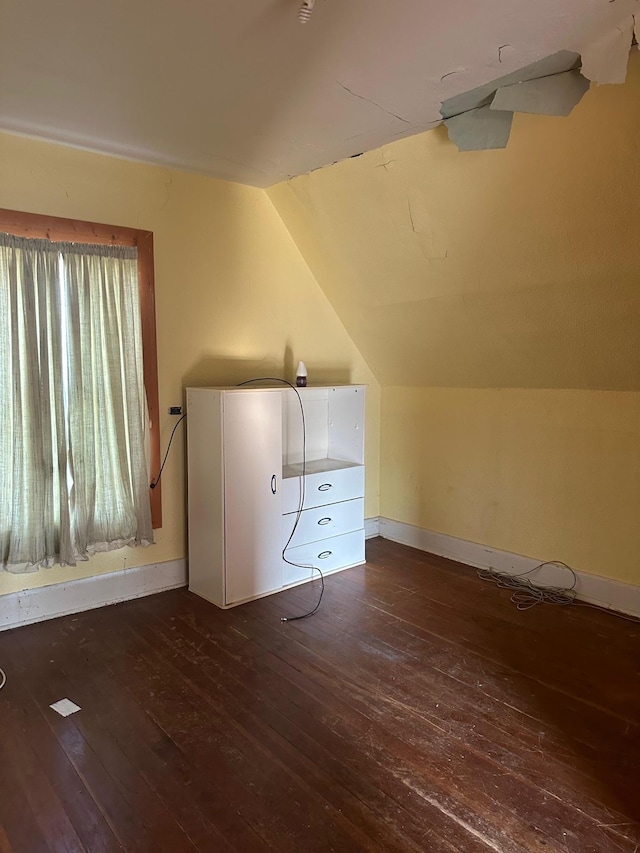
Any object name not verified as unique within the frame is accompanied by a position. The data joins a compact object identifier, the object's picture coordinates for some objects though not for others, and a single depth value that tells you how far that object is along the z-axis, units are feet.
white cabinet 10.05
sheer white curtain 8.73
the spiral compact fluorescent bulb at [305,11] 5.21
